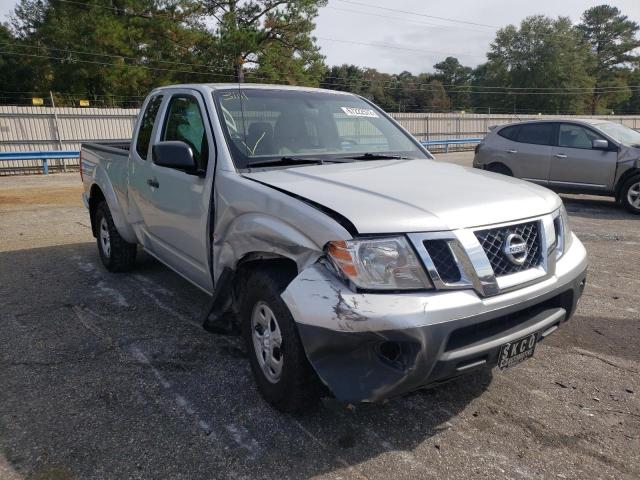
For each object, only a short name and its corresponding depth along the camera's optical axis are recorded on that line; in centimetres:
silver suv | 875
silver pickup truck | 221
